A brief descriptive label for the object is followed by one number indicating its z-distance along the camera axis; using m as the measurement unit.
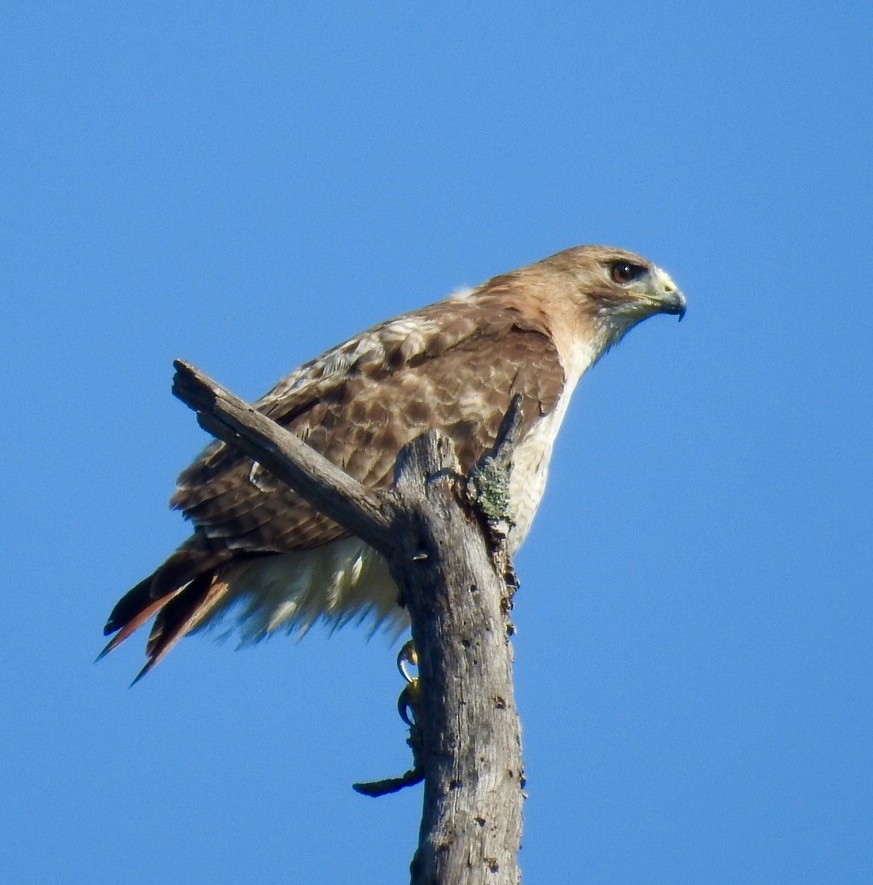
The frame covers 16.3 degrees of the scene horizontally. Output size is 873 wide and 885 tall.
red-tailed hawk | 13.73
